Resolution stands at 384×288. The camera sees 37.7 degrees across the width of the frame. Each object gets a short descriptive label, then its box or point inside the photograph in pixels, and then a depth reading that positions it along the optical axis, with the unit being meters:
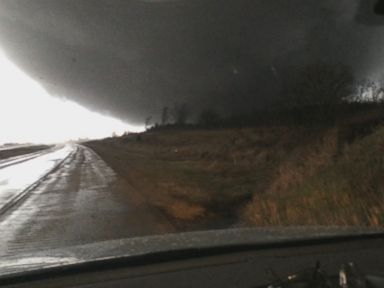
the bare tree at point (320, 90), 38.31
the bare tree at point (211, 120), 96.50
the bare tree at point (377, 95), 27.32
